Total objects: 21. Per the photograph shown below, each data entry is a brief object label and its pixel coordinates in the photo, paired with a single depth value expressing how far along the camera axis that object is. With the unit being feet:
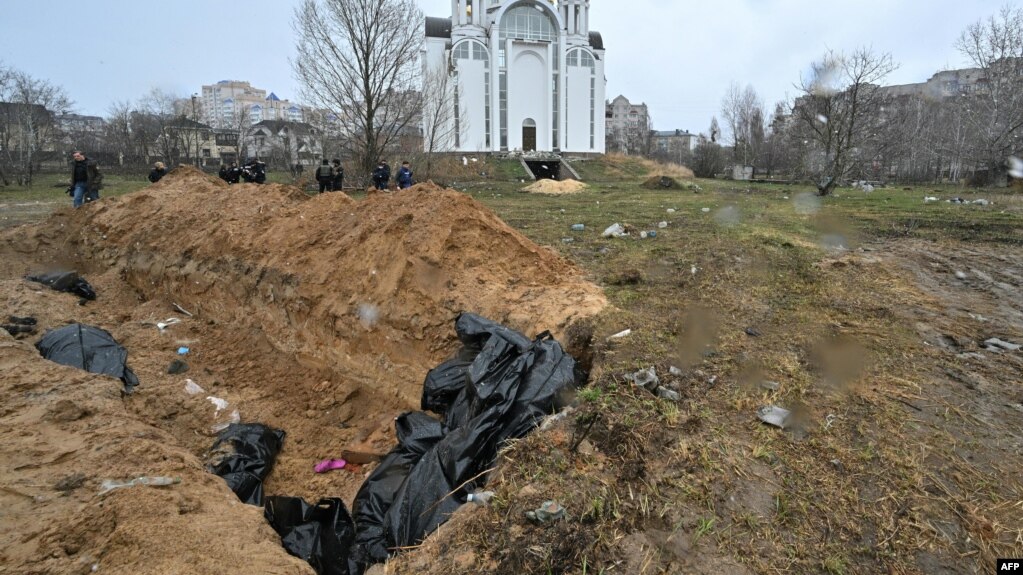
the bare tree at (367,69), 58.49
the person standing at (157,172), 42.96
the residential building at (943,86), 107.06
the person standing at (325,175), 47.57
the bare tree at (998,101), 79.15
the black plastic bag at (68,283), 23.72
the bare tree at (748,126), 145.18
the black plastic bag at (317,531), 9.82
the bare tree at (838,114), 60.70
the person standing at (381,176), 50.80
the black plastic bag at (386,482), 9.79
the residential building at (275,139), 157.07
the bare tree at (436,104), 73.92
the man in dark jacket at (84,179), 34.55
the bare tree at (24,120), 77.00
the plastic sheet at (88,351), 16.24
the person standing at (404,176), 47.85
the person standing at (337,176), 49.39
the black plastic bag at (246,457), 12.66
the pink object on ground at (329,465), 14.24
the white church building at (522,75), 122.11
